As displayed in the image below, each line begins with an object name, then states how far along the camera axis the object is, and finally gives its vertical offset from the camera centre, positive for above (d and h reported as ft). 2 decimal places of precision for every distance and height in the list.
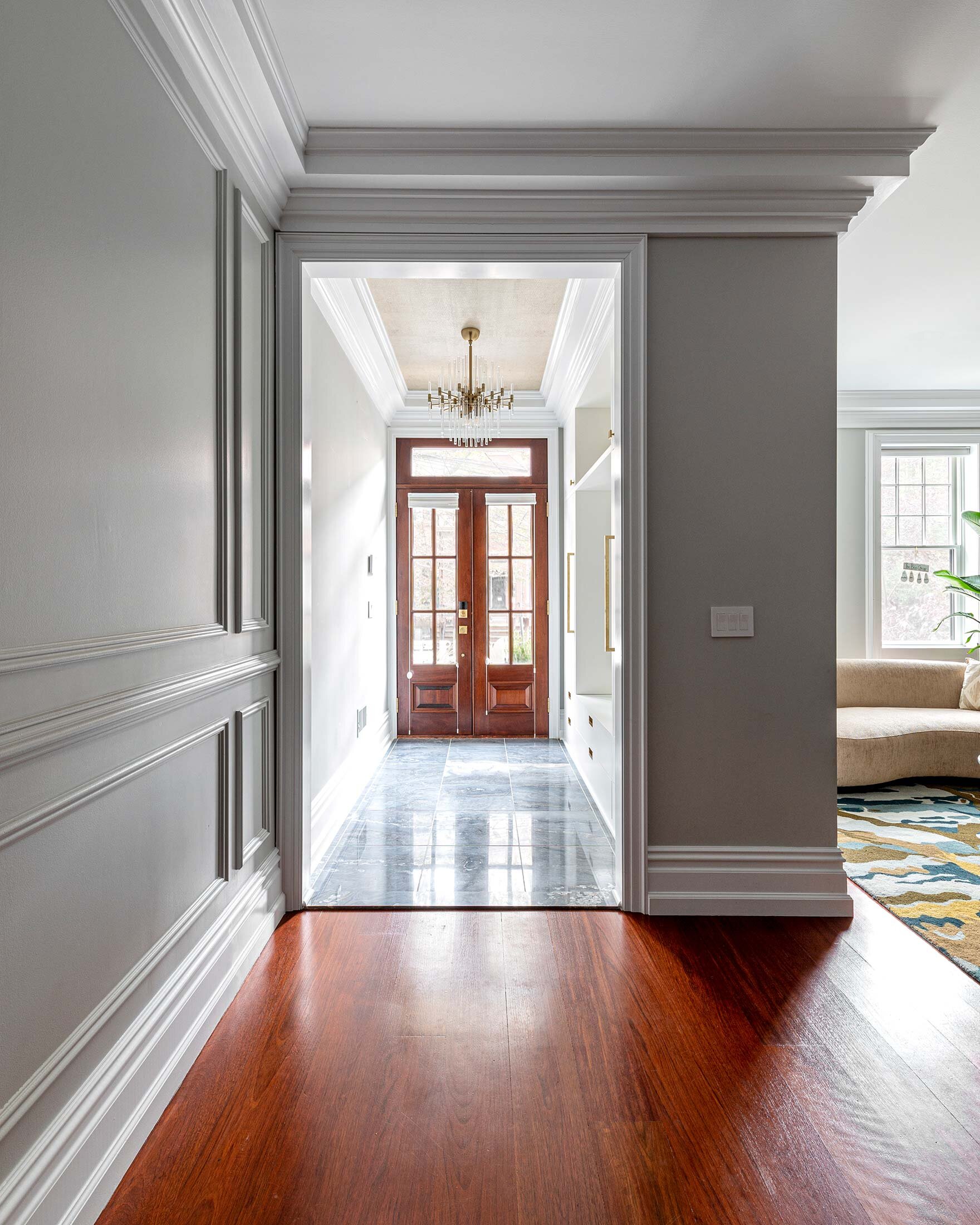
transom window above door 20.83 +4.13
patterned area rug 8.71 -3.62
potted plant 16.81 +0.60
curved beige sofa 14.67 -2.66
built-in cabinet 17.51 +1.03
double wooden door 20.76 +0.19
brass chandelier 15.93 +4.78
